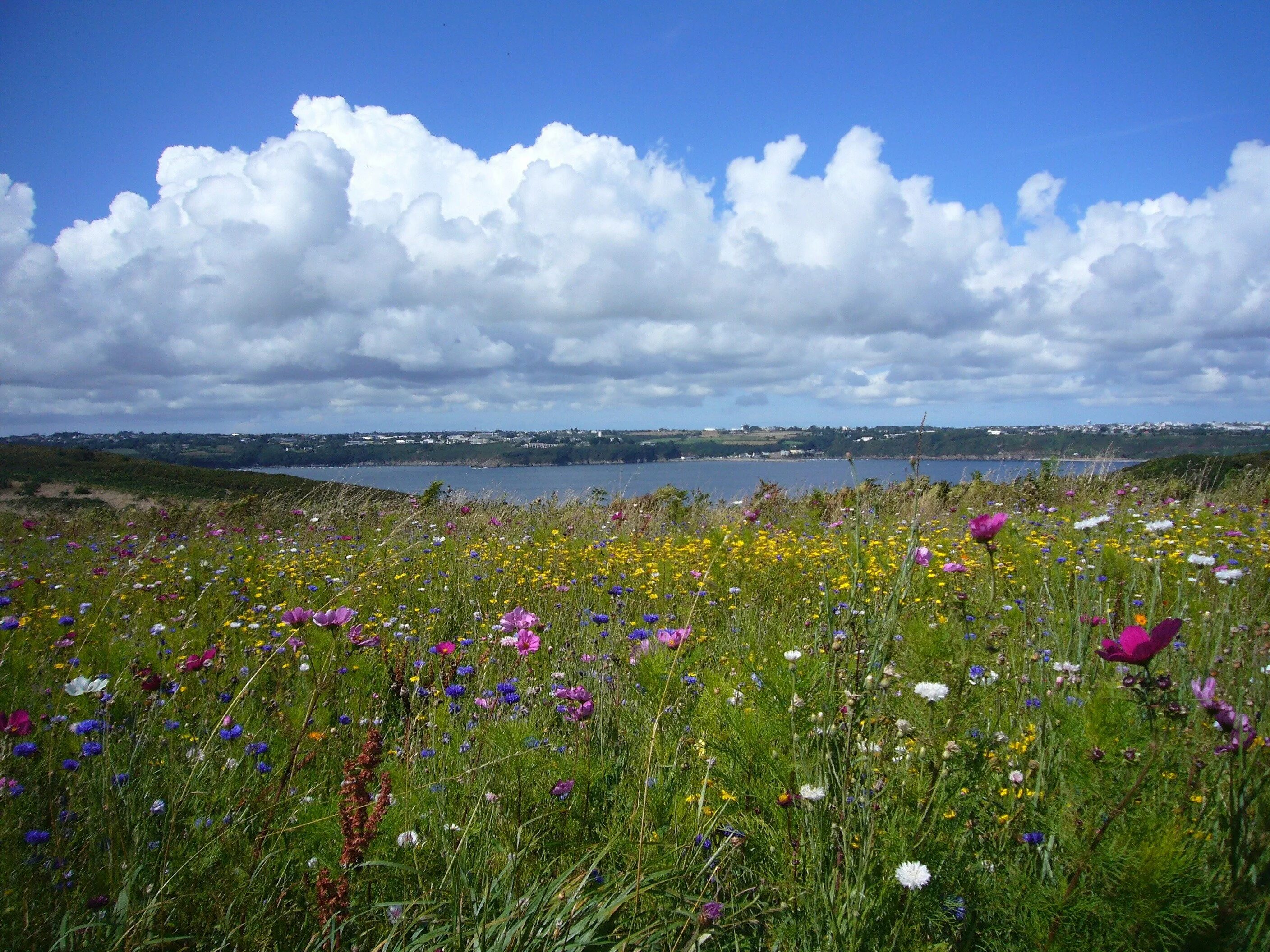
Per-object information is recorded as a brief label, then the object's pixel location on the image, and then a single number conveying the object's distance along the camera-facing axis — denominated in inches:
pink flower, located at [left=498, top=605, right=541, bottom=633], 90.5
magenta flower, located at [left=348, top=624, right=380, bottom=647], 82.0
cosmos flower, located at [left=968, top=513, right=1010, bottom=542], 68.7
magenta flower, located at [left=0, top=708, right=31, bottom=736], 66.3
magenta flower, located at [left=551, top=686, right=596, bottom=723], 79.8
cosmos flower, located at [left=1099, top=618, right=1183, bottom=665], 45.3
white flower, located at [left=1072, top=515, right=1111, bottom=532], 109.1
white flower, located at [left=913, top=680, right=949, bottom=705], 56.0
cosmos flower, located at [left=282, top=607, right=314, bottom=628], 79.1
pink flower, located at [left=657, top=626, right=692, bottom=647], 81.8
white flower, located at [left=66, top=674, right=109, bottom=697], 79.8
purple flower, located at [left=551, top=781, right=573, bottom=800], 67.1
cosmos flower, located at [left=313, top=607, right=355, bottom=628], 78.4
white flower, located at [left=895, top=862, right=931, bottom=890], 48.3
